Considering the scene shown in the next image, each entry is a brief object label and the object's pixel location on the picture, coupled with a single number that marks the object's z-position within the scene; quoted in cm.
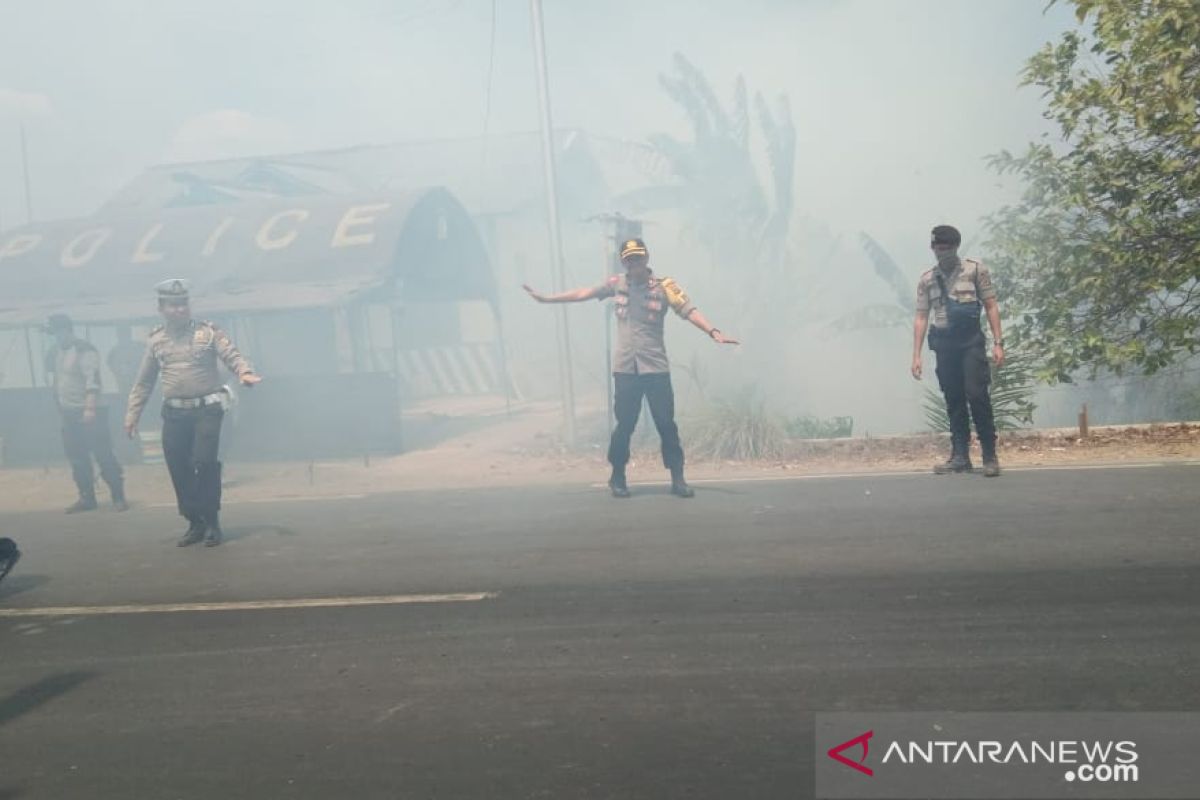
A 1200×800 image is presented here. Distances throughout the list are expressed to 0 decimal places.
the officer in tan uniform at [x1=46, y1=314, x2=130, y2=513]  1041
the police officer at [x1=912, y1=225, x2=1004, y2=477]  781
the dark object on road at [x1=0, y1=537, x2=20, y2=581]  615
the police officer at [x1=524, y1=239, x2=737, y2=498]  802
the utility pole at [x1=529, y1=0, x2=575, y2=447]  1335
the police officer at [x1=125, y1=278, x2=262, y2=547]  748
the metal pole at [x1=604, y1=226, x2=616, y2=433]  1218
